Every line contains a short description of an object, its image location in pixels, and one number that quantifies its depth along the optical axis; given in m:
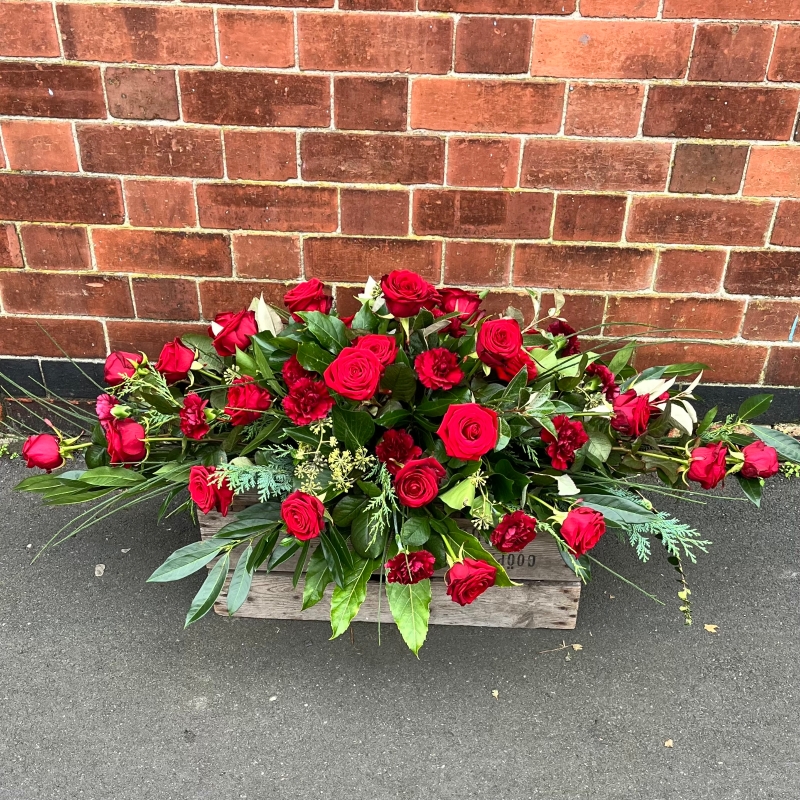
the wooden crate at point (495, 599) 1.64
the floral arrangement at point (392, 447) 1.40
